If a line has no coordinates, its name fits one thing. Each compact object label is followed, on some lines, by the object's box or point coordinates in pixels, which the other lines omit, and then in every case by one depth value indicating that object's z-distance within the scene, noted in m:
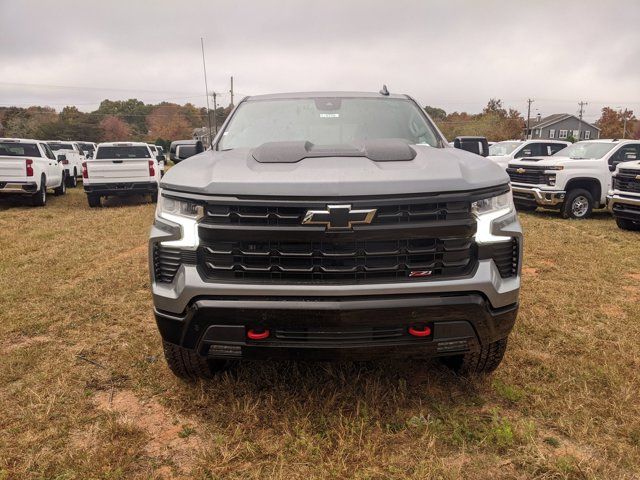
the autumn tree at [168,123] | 91.62
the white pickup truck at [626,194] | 8.87
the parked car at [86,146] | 25.92
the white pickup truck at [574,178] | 10.81
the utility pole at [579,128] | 84.86
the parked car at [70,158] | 17.99
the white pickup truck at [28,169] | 11.75
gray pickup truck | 2.43
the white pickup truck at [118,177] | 12.77
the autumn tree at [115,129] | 82.63
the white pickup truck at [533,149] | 14.34
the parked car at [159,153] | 19.31
